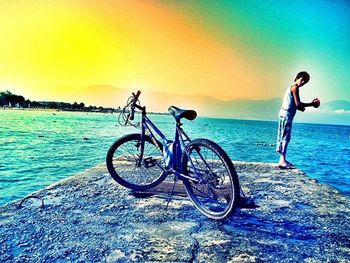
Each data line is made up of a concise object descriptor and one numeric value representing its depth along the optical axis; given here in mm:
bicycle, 3951
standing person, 7508
